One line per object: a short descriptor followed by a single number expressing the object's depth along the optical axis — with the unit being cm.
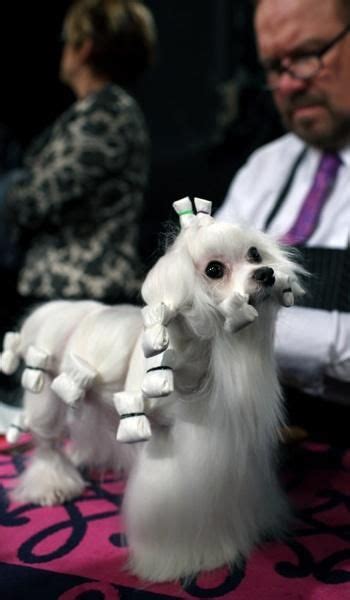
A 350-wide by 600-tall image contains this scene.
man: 103
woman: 142
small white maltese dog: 65
